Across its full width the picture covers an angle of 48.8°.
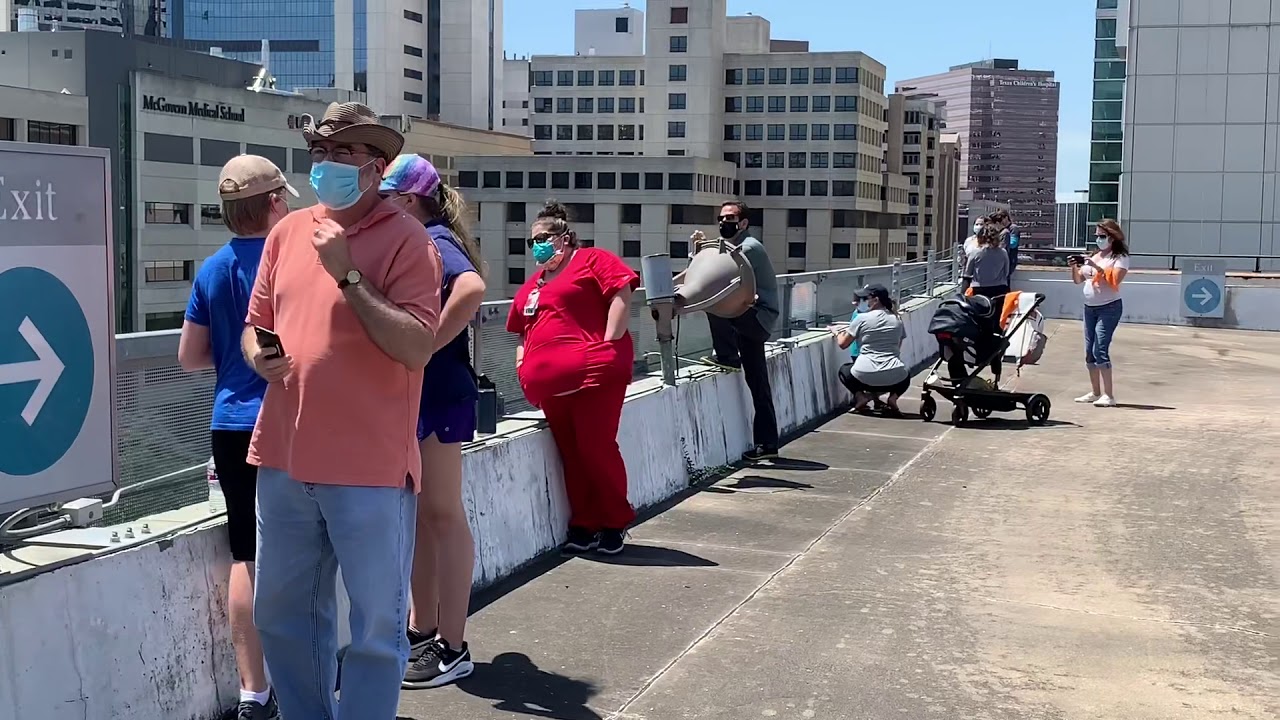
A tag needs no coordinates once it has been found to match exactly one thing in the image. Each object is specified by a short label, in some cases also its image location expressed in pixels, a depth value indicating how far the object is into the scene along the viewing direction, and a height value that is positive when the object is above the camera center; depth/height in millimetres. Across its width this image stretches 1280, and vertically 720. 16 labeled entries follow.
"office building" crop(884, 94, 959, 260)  185125 +12794
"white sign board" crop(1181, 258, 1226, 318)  26922 -915
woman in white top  14305 -553
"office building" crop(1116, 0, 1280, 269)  51219 +4191
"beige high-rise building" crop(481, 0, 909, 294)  162875 +13669
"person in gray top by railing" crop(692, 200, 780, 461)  10453 -728
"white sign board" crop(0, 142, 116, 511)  4180 -296
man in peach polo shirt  3967 -480
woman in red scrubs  7332 -635
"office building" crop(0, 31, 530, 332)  105375 +8049
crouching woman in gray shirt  13477 -1114
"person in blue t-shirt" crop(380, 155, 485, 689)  5383 -894
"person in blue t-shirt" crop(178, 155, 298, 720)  4605 -418
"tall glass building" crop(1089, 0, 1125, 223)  61344 +4625
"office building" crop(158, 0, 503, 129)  168875 +23042
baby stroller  13414 -1151
